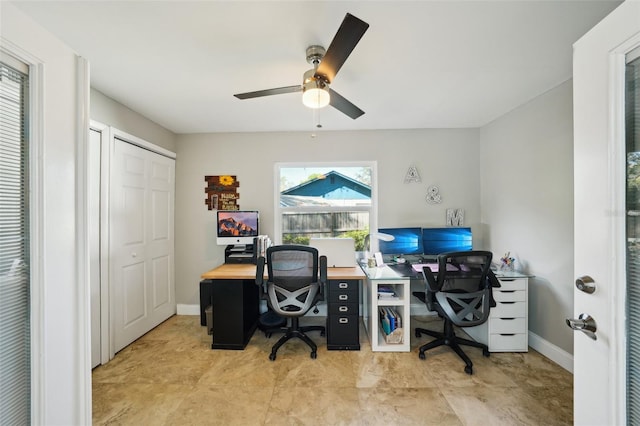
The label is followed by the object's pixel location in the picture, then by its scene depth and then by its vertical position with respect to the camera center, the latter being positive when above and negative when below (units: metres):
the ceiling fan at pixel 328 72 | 1.17 +0.83
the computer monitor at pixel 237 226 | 3.04 -0.16
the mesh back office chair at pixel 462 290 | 2.06 -0.68
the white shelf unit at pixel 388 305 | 2.35 -0.89
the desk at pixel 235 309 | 2.40 -0.93
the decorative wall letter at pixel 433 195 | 3.18 +0.22
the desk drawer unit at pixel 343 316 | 2.39 -1.00
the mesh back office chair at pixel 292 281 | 2.19 -0.61
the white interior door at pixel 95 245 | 2.16 -0.28
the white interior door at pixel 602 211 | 0.75 +0.00
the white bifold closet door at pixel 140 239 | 2.40 -0.29
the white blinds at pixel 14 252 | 0.70 -0.12
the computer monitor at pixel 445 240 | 2.91 -0.32
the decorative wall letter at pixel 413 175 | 3.18 +0.48
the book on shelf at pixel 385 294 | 2.43 -0.79
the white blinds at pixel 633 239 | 0.73 -0.08
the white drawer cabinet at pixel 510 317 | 2.31 -0.97
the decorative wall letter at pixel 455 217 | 3.14 -0.06
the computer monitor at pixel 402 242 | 2.92 -0.35
